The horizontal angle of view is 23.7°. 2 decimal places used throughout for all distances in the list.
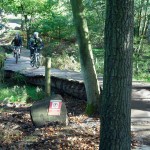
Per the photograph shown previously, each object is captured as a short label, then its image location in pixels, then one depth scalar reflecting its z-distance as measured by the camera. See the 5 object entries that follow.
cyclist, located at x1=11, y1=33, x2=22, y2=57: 18.25
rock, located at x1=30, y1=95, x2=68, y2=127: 8.16
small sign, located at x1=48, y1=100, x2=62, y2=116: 8.26
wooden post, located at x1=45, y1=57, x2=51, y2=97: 11.10
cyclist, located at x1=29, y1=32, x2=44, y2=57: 16.47
